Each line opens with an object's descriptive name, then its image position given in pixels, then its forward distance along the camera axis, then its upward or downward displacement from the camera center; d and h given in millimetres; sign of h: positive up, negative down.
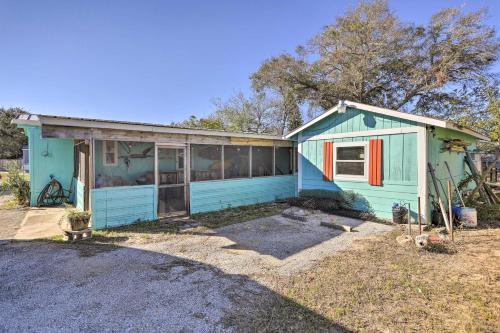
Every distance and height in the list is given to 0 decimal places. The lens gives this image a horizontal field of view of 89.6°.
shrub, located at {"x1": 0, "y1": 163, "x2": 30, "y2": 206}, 8977 -697
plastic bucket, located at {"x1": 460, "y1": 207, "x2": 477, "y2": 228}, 6105 -1282
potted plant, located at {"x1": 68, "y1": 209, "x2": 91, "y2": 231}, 5195 -1114
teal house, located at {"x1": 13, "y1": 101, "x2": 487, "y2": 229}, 6098 +121
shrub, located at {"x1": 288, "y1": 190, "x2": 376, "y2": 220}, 7420 -1198
